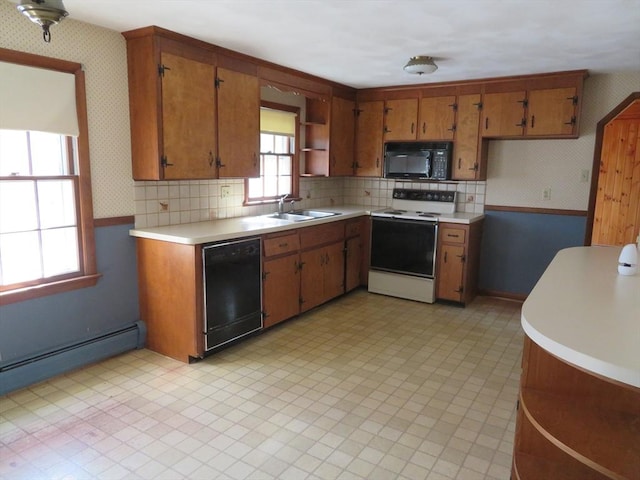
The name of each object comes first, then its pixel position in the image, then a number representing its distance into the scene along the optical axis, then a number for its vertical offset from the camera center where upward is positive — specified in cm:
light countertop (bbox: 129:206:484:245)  300 -41
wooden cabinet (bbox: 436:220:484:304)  435 -81
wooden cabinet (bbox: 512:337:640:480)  136 -79
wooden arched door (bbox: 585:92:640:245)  616 -6
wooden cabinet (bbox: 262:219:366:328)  362 -82
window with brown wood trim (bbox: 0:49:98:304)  256 -8
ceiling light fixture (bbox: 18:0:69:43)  164 +58
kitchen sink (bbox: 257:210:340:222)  427 -40
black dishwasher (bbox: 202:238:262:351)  307 -83
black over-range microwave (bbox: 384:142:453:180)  459 +16
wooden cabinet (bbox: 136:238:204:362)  300 -85
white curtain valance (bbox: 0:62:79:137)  248 +40
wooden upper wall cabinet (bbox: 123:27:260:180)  298 +44
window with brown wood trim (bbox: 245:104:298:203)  429 +16
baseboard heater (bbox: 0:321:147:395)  264 -118
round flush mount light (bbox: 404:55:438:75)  350 +85
